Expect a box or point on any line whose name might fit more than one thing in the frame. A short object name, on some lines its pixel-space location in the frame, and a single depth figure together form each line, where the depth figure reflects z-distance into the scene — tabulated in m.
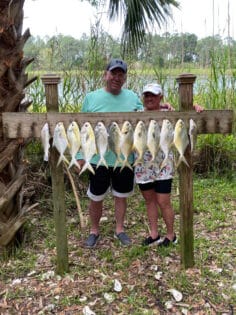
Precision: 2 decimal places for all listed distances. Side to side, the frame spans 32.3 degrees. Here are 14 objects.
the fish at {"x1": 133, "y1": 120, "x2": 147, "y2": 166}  2.69
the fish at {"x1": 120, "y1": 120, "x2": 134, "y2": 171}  2.70
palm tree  3.15
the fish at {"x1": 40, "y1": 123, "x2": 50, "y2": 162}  2.74
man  3.26
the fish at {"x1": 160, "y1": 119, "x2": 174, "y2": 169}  2.71
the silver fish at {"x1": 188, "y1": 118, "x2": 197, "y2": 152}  2.79
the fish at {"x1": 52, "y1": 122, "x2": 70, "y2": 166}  2.71
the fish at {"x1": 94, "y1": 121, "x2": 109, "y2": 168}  2.70
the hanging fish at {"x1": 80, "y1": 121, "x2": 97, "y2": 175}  2.68
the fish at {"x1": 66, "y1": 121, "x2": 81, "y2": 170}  2.69
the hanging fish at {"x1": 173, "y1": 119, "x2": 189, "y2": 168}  2.71
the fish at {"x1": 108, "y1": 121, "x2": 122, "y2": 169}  2.71
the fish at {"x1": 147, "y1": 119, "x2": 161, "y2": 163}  2.70
